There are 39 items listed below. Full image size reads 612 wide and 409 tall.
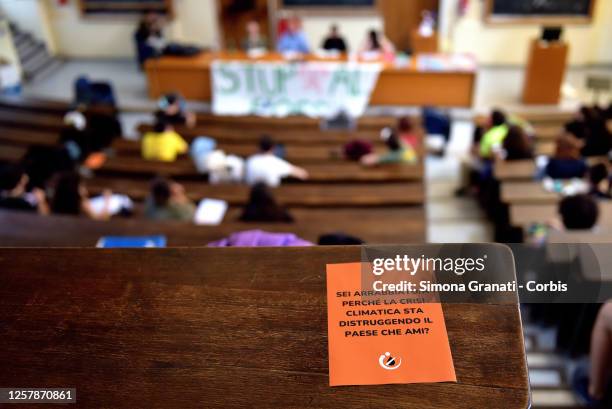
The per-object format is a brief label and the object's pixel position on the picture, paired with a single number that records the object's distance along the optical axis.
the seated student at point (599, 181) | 4.47
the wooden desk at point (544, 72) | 7.45
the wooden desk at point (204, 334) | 0.81
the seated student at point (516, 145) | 4.94
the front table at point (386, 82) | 7.46
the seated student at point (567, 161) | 4.68
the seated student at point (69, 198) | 4.11
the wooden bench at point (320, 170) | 4.78
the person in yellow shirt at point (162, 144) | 5.29
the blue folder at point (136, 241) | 2.31
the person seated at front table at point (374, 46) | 8.01
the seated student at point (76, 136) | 6.16
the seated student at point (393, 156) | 4.97
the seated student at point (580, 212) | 3.46
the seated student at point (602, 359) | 2.30
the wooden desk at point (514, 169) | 4.86
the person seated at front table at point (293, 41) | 8.23
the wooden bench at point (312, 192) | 4.40
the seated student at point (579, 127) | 5.09
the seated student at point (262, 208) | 3.71
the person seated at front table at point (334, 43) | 8.22
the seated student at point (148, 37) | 8.66
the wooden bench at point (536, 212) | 4.02
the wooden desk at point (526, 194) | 4.52
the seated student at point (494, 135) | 5.33
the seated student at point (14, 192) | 4.07
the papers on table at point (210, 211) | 4.12
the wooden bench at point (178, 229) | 2.93
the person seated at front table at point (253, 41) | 8.37
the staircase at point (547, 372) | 2.86
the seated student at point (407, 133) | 5.43
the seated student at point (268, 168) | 4.78
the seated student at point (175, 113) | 6.10
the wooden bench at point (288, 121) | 6.09
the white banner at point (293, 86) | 7.43
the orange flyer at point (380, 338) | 0.82
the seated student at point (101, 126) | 6.66
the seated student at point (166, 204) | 3.93
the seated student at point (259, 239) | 2.09
